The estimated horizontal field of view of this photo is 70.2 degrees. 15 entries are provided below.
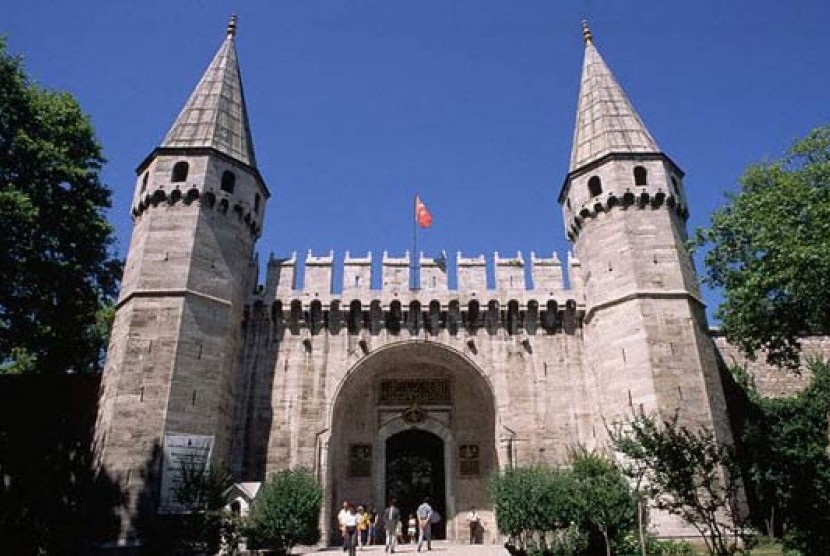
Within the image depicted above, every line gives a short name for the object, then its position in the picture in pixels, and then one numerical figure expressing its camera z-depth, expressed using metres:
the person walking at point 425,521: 14.44
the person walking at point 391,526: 13.91
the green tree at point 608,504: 11.38
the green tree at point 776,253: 13.14
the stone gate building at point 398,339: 15.21
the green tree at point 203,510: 11.35
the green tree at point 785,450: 14.56
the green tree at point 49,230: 16.36
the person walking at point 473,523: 16.94
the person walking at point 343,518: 13.16
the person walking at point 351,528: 12.14
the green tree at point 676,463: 9.99
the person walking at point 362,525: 14.83
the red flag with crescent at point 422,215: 20.47
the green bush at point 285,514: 13.48
